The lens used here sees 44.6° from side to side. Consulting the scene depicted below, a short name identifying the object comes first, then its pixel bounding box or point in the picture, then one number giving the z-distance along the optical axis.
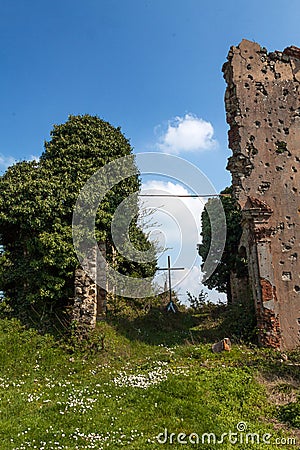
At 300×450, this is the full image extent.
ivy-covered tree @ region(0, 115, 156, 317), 11.33
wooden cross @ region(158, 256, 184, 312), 17.08
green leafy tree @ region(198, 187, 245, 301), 19.59
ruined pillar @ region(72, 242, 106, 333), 10.94
